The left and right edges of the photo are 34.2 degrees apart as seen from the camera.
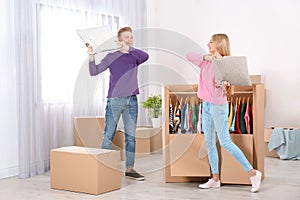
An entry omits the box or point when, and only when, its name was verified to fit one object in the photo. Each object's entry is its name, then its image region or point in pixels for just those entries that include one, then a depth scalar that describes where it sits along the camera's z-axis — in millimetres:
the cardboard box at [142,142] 5305
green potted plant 5547
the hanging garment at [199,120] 3845
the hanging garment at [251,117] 3848
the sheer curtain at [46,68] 4191
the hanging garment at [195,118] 3889
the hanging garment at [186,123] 3883
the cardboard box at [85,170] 3486
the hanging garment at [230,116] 3853
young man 3953
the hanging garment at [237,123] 3844
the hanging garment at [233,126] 3836
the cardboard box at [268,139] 5219
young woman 3545
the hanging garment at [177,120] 3896
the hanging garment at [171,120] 3887
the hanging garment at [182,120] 3887
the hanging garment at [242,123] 3838
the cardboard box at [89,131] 4816
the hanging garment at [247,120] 3817
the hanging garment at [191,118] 3885
